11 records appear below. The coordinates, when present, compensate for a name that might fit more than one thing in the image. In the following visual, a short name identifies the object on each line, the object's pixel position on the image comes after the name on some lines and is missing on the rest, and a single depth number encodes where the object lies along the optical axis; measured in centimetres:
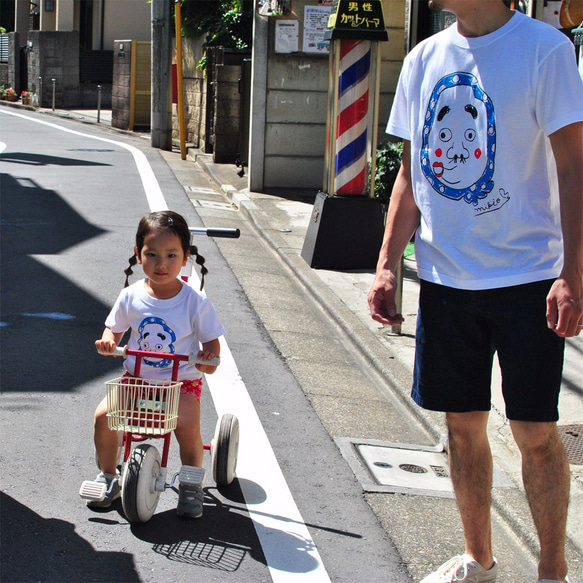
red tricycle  348
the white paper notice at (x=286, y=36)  1420
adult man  280
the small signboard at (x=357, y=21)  849
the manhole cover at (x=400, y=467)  427
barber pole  865
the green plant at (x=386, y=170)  1065
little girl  369
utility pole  2145
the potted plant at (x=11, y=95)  3731
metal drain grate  448
